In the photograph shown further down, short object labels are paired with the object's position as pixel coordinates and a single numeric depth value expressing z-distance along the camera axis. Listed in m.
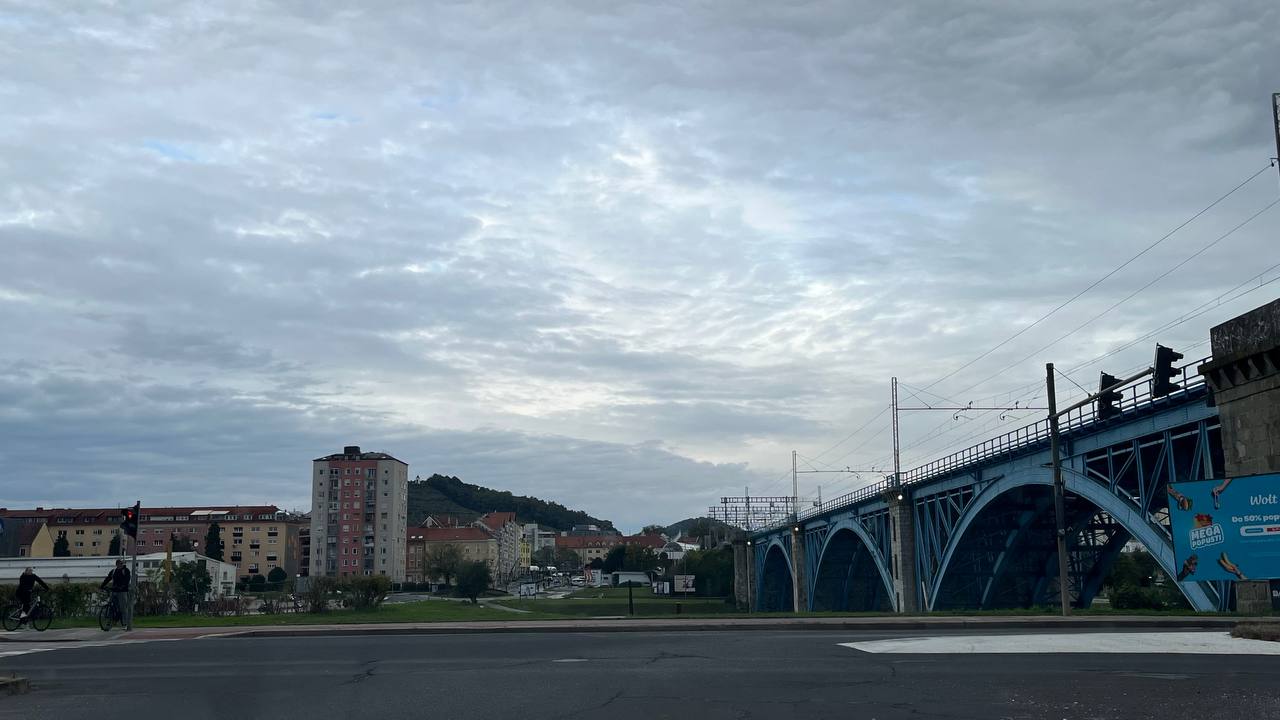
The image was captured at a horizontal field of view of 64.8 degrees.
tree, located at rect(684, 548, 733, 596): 145.26
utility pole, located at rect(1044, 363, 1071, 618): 33.53
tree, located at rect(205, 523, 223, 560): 138.75
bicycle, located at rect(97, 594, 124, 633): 25.52
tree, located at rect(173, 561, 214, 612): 35.75
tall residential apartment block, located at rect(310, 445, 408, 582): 151.75
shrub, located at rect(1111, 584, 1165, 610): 59.86
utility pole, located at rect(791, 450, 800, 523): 96.93
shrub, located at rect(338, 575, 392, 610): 39.00
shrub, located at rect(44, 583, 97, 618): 30.20
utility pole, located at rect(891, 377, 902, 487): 63.10
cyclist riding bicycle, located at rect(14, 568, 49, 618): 24.34
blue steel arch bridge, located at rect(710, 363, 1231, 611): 34.12
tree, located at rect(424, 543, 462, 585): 128.38
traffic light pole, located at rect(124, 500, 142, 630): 25.02
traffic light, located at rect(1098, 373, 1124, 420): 27.86
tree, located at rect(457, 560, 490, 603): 97.00
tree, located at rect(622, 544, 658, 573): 197.38
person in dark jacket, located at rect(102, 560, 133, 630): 25.02
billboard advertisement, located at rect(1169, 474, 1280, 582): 22.09
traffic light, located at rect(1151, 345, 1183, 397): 23.52
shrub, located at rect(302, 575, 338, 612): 35.28
